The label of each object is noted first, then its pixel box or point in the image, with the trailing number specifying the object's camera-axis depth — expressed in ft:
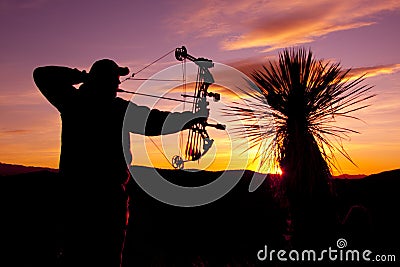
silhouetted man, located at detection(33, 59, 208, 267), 14.03
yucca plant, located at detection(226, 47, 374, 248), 15.48
